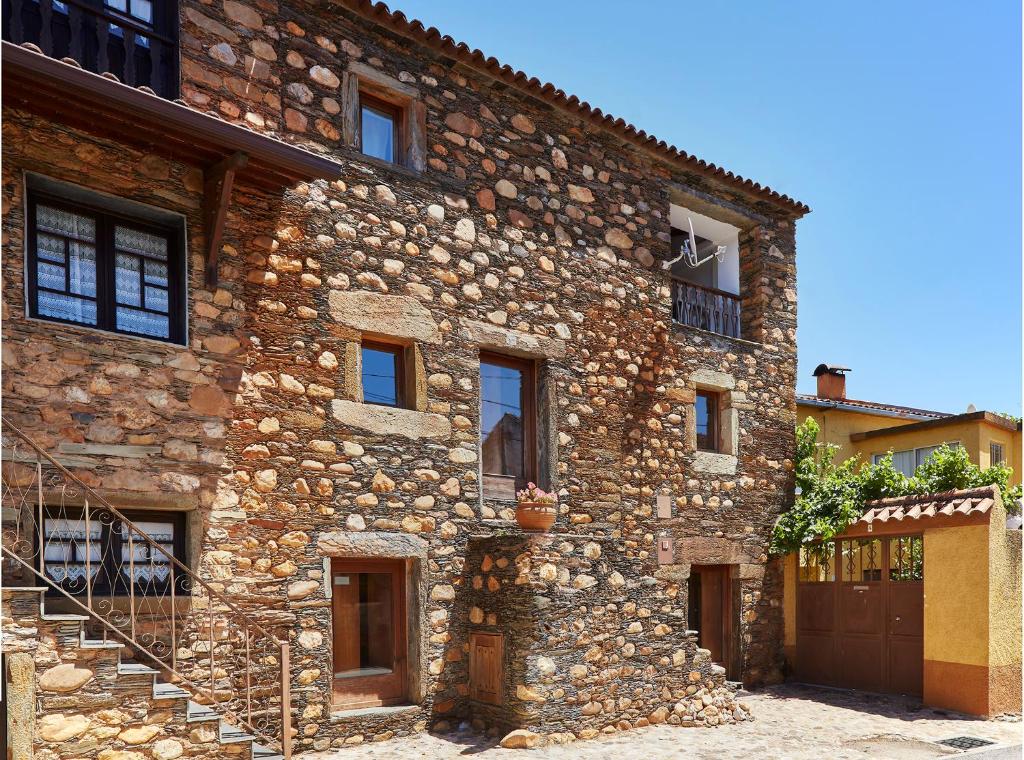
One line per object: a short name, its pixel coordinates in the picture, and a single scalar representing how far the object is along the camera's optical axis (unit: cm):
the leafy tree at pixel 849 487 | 1047
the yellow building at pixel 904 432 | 1426
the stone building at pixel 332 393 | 579
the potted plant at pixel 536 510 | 765
